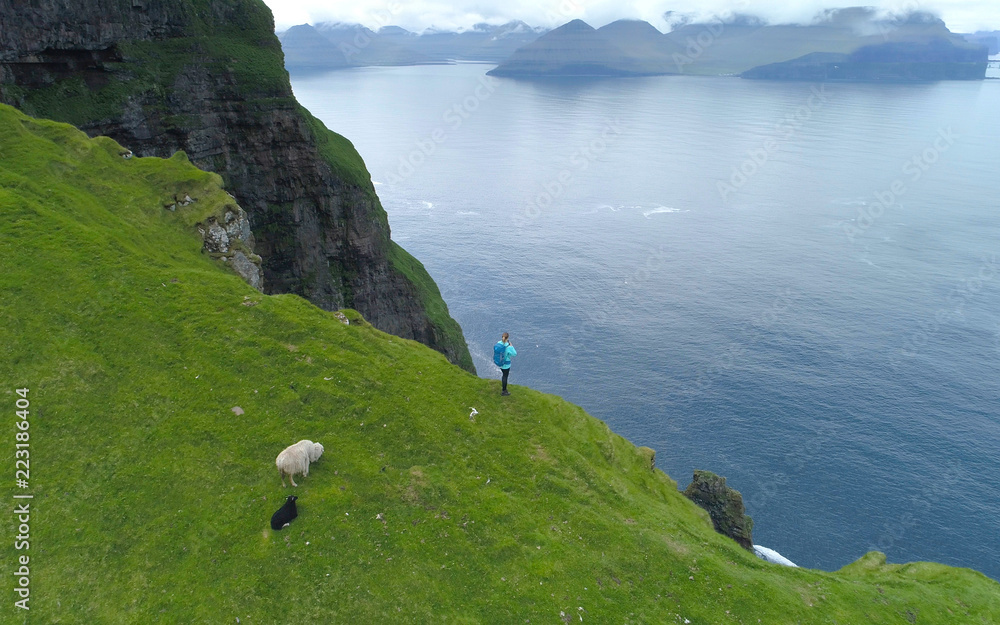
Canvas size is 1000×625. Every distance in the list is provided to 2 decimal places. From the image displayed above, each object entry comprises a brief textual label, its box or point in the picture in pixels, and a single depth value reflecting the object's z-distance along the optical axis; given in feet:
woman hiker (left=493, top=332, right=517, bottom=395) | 106.63
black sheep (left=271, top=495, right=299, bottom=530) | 74.08
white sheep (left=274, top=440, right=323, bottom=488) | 79.56
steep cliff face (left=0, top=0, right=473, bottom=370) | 179.42
